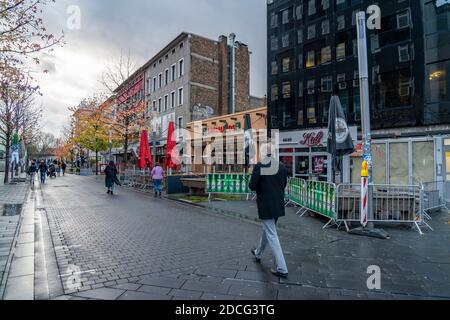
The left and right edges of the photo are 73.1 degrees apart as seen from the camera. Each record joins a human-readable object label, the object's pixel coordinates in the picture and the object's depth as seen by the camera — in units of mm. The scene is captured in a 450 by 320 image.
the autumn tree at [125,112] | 25734
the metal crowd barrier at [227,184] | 13875
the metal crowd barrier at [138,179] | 19234
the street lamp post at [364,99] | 7662
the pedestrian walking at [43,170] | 22719
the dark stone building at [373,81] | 16234
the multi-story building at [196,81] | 32844
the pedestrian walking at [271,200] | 4492
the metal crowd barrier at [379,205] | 8102
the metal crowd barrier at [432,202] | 10215
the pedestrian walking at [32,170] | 24562
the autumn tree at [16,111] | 9934
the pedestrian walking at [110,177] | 15875
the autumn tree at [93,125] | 28525
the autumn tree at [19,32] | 8383
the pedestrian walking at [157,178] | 15203
